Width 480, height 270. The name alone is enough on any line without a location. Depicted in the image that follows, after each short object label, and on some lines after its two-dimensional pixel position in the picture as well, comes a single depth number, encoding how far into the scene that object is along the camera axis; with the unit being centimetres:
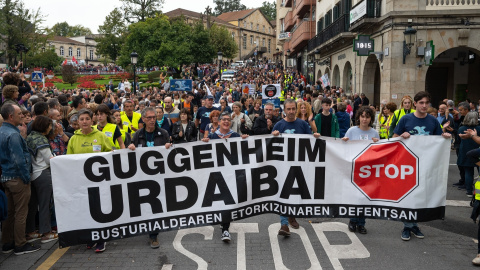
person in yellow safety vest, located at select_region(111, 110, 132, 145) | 830
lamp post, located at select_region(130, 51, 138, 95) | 2227
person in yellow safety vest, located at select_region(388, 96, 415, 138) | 849
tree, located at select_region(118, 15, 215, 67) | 4819
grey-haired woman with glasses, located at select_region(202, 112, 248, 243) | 655
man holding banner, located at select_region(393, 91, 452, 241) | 621
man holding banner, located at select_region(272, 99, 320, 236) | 655
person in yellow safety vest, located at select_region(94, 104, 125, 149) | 700
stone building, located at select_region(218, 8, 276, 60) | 10825
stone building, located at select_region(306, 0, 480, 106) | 1762
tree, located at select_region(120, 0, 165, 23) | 6950
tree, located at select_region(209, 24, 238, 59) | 7044
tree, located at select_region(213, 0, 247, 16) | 13000
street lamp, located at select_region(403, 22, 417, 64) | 1780
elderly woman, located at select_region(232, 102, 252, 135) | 1026
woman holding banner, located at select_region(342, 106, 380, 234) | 637
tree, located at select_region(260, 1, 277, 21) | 13725
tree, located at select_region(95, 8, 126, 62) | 6819
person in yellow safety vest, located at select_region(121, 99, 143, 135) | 930
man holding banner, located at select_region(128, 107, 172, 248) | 655
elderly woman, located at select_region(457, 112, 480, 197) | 841
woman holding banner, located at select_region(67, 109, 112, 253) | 597
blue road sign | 1945
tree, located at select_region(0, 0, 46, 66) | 4803
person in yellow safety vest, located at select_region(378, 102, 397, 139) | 968
